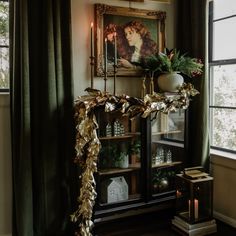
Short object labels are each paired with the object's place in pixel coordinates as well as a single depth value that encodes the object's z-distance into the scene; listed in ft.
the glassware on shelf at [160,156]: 10.13
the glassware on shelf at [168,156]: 10.41
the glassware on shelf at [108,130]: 9.12
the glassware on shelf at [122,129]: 9.38
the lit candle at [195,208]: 9.51
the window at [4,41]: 8.91
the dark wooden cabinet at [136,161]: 9.19
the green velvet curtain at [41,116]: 8.27
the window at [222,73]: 10.28
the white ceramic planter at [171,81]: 9.70
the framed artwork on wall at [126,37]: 9.77
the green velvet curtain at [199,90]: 10.41
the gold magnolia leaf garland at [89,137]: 8.18
